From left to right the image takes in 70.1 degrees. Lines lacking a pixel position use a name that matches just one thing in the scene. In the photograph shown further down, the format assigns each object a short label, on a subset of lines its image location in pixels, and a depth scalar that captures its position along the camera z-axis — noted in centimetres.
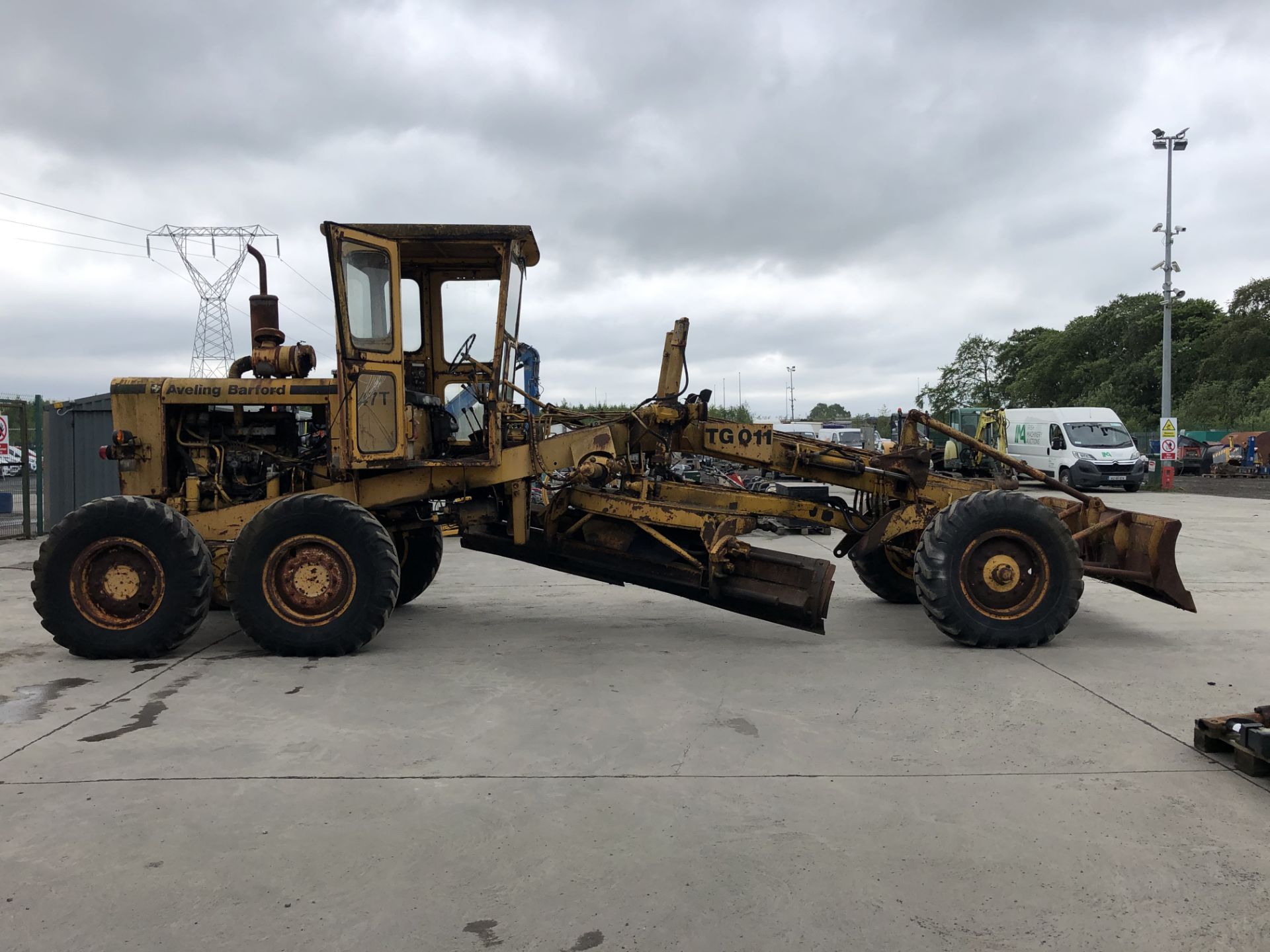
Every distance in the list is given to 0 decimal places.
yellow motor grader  615
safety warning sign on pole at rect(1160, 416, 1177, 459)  2498
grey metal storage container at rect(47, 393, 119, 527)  1401
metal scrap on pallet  387
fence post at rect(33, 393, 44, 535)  1364
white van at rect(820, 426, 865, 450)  3322
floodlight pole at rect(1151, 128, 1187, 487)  2620
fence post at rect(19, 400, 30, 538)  1283
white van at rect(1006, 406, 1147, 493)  2405
